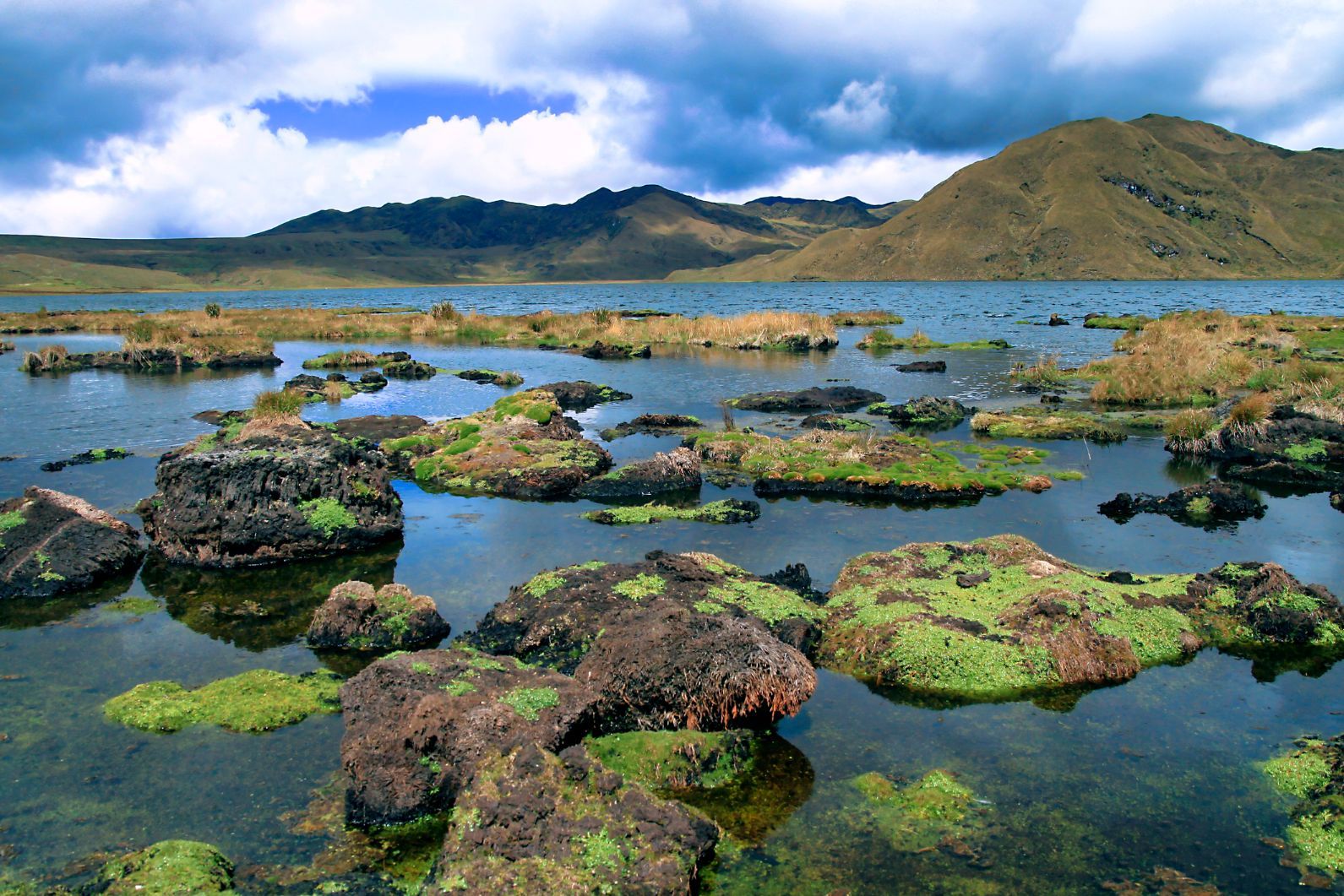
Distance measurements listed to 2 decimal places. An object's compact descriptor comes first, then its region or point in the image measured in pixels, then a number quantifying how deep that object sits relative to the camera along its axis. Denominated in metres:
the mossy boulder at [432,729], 7.19
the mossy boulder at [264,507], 13.83
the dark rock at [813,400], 28.23
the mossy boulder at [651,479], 17.83
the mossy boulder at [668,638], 8.39
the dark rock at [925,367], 38.03
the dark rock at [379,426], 23.36
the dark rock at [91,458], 20.08
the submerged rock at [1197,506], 15.90
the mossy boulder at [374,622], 10.55
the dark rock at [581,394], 29.59
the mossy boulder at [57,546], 12.59
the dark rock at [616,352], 45.44
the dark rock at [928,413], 25.39
